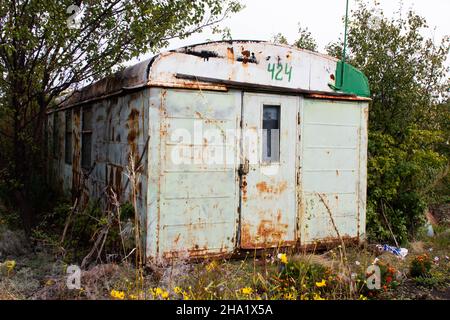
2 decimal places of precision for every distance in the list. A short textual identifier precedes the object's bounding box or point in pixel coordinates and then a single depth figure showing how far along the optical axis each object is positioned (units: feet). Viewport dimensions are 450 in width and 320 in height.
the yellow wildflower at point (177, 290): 13.13
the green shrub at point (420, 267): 18.71
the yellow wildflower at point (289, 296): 13.73
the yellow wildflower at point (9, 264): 14.25
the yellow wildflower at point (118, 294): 11.83
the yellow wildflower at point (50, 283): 15.01
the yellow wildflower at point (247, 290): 12.16
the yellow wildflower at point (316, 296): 13.45
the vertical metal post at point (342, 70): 22.61
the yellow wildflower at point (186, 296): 12.87
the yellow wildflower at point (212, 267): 14.69
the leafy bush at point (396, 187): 25.12
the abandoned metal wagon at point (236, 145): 18.44
